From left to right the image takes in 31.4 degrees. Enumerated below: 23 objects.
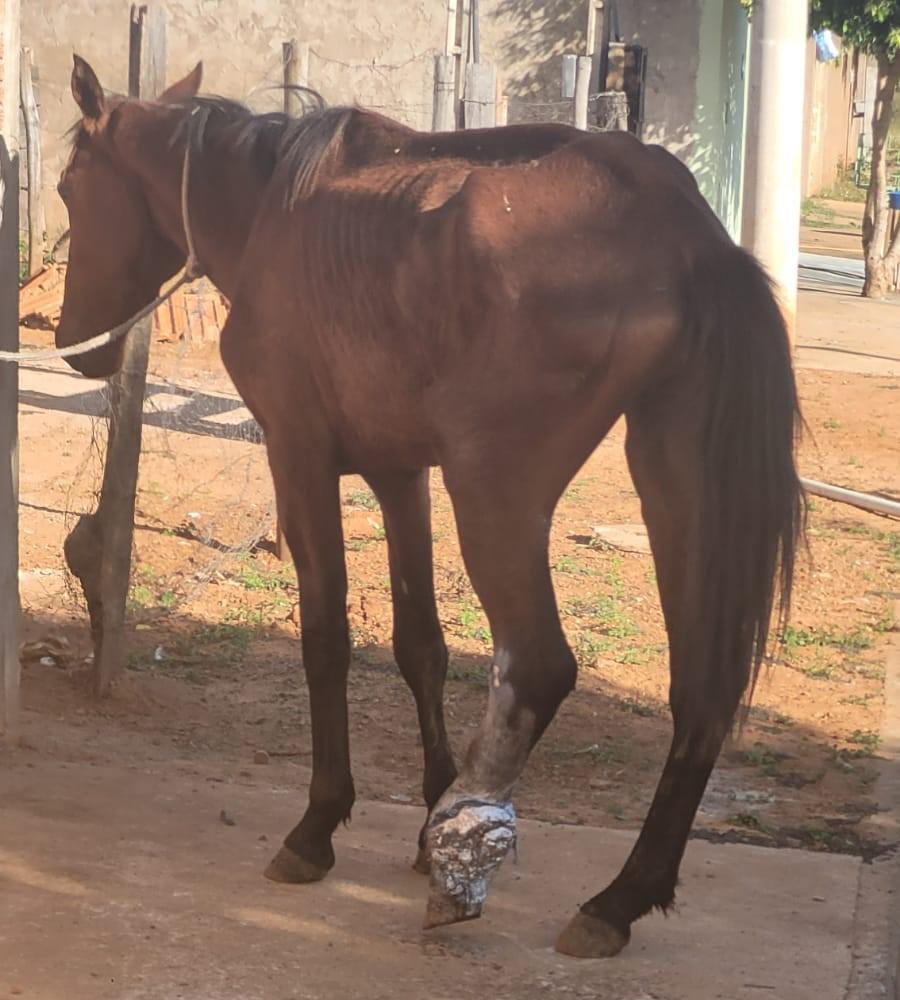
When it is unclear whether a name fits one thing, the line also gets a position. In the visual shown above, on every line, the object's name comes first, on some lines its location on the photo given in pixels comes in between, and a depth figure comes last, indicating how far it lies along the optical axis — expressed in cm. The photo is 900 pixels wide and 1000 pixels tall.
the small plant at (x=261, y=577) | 710
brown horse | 343
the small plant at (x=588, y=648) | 621
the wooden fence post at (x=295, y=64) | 718
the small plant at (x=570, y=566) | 746
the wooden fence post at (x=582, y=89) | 938
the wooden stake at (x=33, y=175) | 1385
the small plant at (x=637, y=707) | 575
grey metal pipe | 834
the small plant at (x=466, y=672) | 602
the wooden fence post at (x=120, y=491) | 557
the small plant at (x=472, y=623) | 648
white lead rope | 417
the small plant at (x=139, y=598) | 671
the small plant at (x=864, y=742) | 540
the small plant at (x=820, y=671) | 619
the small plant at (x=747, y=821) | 466
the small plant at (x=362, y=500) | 843
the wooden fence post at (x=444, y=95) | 805
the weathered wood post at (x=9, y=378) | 477
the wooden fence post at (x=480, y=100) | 848
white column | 729
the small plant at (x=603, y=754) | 528
